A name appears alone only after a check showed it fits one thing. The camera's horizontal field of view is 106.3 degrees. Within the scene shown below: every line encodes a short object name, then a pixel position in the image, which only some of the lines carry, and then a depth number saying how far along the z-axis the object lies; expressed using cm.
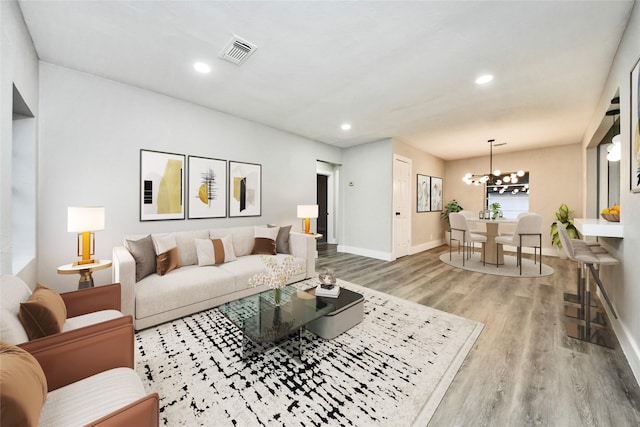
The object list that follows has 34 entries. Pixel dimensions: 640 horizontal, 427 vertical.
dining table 479
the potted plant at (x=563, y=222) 520
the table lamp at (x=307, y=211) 459
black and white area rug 142
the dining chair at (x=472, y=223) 575
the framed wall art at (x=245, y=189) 398
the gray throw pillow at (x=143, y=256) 257
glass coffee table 180
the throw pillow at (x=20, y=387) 68
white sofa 226
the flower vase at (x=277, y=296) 216
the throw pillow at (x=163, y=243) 278
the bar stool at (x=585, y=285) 216
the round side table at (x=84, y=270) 226
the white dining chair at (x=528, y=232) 427
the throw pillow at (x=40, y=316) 124
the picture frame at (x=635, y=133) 175
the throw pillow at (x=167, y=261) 269
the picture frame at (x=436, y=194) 688
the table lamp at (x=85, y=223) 228
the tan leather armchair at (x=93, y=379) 90
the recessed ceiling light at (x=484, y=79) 273
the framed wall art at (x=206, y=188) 354
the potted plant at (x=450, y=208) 704
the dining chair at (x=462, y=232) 487
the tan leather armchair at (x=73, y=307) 112
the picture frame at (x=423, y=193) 624
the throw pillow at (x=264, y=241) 369
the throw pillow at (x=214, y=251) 306
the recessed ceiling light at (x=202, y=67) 257
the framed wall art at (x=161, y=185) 314
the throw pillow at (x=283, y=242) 391
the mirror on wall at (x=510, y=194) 622
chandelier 578
